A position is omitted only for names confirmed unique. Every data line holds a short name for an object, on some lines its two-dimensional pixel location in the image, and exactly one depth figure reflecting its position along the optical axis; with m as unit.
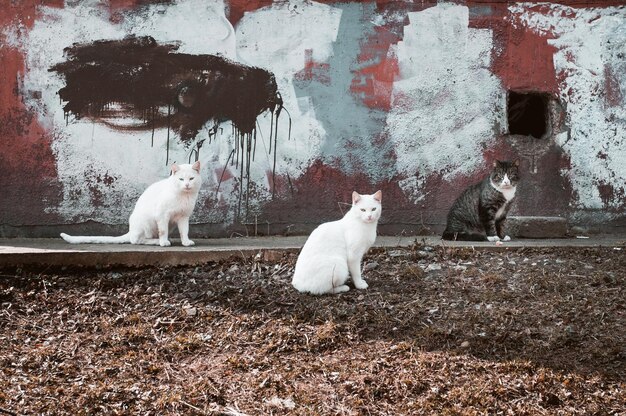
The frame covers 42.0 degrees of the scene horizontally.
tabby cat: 7.87
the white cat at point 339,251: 5.69
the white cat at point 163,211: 6.98
